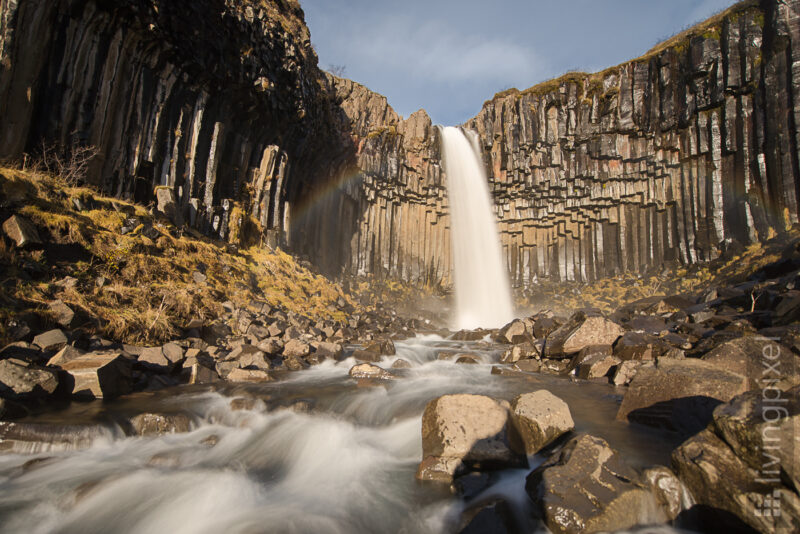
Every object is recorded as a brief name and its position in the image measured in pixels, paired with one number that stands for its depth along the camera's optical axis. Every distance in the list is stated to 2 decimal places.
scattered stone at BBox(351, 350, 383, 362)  10.48
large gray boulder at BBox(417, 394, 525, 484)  3.91
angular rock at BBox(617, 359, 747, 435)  4.46
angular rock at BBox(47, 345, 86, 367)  5.49
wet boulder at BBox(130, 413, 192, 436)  4.75
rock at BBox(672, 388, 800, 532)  2.51
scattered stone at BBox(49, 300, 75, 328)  6.46
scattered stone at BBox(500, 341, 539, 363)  10.54
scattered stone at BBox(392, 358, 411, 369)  9.77
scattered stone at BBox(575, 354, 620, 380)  8.13
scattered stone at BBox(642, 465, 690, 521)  2.99
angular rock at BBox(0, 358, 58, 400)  4.68
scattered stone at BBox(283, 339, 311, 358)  9.73
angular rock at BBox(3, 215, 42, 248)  7.12
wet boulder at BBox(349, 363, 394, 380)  8.49
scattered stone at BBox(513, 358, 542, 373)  9.48
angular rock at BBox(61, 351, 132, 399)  5.33
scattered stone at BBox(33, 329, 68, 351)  5.80
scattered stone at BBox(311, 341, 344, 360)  10.12
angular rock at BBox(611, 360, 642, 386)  7.51
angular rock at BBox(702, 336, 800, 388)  5.56
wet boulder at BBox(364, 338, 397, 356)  11.47
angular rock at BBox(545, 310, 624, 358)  9.25
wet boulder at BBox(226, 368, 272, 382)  7.35
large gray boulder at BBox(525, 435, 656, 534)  2.79
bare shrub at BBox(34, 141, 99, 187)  10.04
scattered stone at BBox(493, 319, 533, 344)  13.53
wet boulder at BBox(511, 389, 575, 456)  4.25
